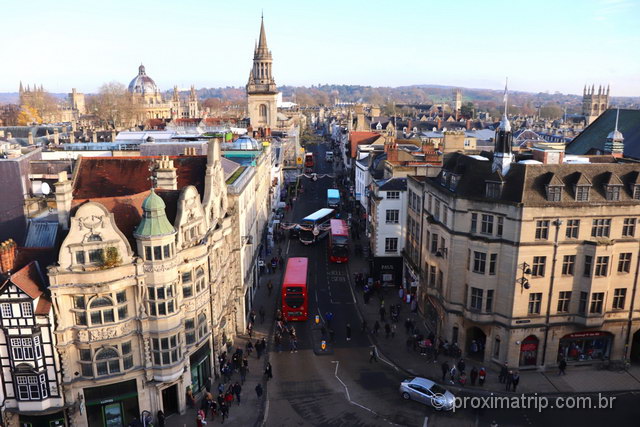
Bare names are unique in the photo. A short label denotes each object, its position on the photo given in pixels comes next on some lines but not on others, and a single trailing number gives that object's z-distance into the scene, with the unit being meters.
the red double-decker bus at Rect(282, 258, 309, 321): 46.25
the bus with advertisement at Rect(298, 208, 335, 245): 70.50
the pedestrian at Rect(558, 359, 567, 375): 38.38
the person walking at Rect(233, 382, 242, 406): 34.94
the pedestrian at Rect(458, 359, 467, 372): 37.49
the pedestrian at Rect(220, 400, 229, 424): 33.16
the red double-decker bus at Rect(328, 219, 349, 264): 62.16
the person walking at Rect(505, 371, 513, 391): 36.15
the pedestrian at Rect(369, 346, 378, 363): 40.59
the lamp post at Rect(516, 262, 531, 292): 37.00
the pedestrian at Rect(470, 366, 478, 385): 37.22
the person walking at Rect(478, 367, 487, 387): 36.66
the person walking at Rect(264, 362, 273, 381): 37.88
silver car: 33.88
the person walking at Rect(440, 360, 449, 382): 37.44
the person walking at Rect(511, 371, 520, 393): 36.00
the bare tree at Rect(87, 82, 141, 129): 152.75
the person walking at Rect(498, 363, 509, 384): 36.94
